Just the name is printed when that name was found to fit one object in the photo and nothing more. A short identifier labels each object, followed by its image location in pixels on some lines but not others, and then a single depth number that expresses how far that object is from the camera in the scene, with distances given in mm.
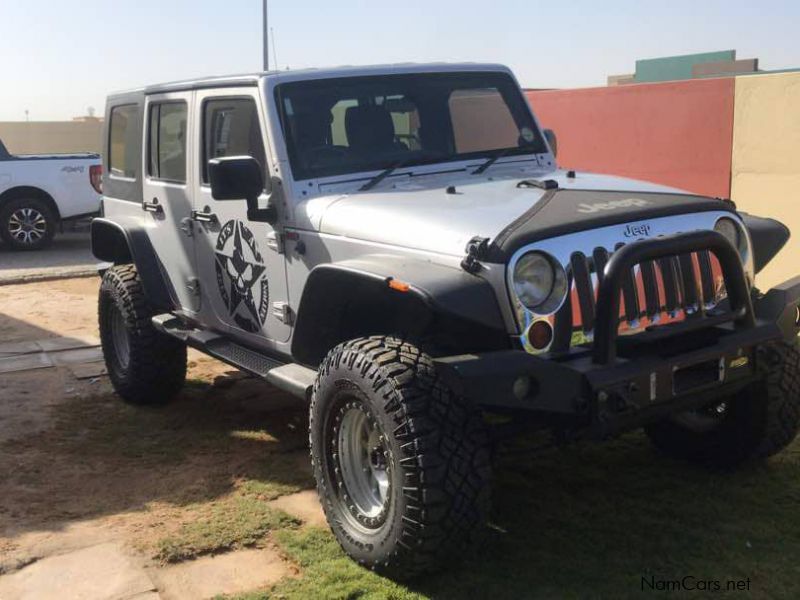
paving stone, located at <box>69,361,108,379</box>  6888
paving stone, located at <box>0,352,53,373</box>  7102
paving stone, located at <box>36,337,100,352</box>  7738
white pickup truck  13539
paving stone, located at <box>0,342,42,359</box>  7602
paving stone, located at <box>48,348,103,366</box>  7297
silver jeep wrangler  3289
